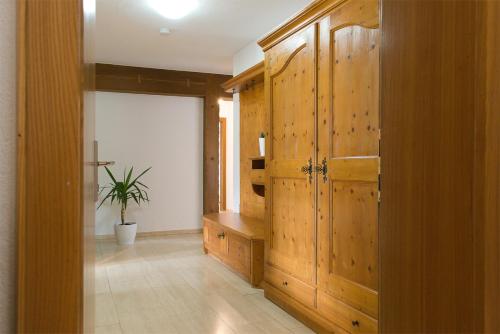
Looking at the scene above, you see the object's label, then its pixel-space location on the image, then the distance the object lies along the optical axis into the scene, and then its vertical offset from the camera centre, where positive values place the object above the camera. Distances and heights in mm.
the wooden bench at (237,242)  3391 -724
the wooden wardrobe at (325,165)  2037 +13
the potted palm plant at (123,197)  5254 -415
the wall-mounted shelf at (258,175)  3787 -75
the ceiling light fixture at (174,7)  3470 +1442
